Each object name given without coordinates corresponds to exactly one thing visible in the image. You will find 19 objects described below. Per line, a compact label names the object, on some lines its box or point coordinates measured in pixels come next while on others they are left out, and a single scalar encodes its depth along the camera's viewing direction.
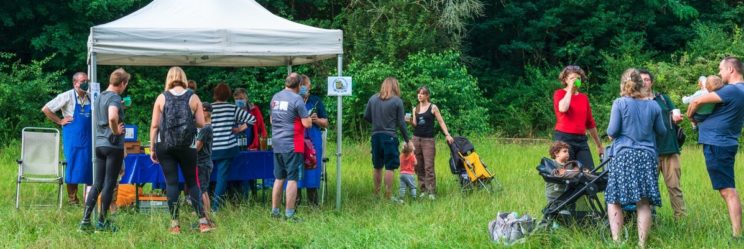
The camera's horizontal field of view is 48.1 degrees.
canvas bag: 6.27
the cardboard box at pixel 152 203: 8.48
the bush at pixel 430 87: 19.41
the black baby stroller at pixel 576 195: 6.36
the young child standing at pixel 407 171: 9.41
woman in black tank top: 9.41
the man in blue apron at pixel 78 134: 8.66
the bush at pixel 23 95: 17.84
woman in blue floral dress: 6.00
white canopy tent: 7.79
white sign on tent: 8.56
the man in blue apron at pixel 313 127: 8.53
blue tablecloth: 8.28
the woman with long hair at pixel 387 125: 9.05
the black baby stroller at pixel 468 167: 9.48
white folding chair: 8.95
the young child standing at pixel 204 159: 7.62
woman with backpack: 6.86
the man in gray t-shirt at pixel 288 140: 7.84
